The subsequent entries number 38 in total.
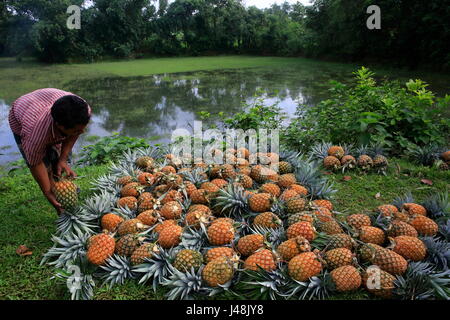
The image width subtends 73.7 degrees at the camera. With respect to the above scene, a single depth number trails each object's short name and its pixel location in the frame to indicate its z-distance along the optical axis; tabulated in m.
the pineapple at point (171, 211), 2.62
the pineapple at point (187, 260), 2.09
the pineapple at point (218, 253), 2.13
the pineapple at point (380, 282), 1.90
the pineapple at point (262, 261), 2.02
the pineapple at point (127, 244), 2.28
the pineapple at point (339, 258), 2.01
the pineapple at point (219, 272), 1.98
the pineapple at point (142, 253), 2.19
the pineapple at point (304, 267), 1.95
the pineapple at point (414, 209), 2.54
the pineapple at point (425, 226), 2.33
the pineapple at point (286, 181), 3.02
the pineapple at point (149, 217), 2.55
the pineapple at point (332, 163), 3.89
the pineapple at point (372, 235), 2.25
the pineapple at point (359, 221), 2.41
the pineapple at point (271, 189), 2.84
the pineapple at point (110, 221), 2.52
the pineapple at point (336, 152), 4.00
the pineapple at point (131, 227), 2.44
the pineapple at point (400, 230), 2.24
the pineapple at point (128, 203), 2.80
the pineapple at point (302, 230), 2.21
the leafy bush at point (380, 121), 4.39
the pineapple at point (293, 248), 2.08
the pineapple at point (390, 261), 1.98
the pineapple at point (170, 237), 2.32
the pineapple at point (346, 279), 1.92
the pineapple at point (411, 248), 2.08
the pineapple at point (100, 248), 2.18
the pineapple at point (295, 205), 2.54
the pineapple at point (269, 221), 2.40
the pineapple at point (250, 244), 2.21
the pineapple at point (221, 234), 2.27
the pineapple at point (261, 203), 2.60
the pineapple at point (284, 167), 3.39
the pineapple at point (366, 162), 3.81
